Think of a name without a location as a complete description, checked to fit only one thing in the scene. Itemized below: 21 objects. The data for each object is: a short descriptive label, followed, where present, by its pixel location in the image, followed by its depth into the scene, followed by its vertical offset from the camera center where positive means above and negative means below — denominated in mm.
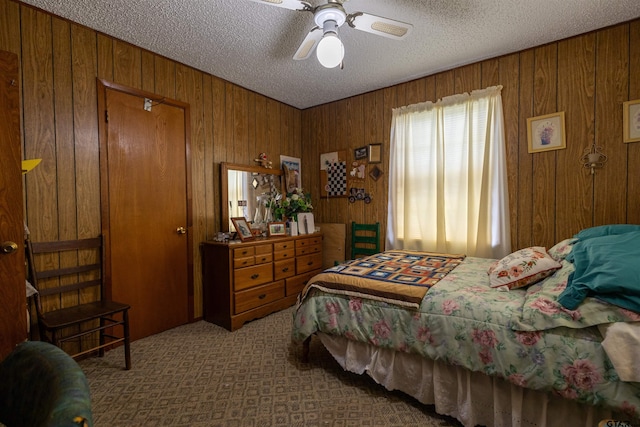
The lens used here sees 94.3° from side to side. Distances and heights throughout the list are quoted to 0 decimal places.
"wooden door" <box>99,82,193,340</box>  2508 +39
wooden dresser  2895 -723
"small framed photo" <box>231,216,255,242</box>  3126 -205
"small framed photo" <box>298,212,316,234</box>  3738 -189
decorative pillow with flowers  1758 -401
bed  1252 -650
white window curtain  2893 +302
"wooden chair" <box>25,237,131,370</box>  2010 -596
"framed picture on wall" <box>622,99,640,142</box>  2328 +649
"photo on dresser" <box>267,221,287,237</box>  3489 -235
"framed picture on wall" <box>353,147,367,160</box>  3780 +700
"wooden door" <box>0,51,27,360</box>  1467 -8
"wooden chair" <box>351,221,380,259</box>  3709 -403
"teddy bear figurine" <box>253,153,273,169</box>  3740 +618
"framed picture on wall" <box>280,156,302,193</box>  4055 +517
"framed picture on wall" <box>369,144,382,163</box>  3670 +674
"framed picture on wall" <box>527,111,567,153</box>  2615 +647
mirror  3336 +242
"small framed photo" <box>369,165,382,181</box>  3682 +431
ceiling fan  1768 +1169
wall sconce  2472 +378
